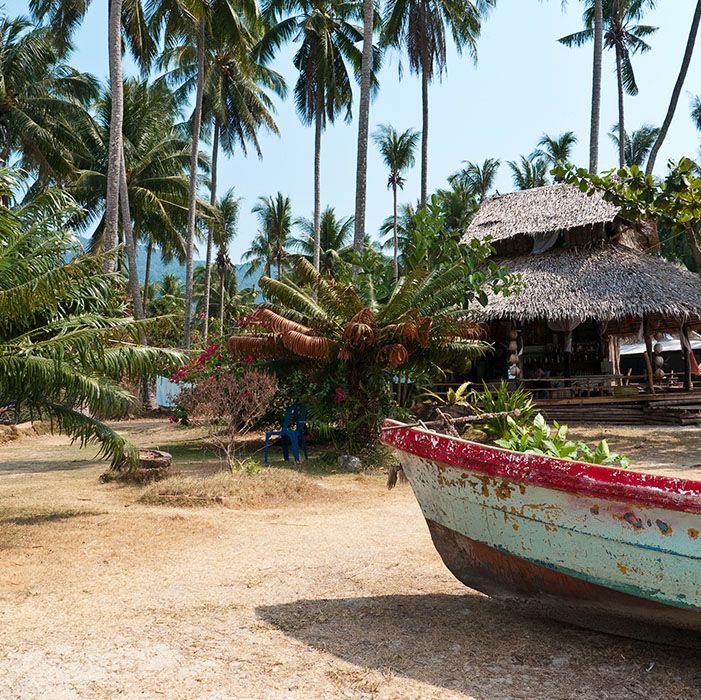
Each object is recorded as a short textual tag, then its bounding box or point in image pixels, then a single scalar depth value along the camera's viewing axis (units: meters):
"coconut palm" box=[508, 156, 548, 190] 39.75
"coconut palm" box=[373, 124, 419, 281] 39.34
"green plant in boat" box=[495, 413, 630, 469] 4.49
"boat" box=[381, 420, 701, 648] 3.26
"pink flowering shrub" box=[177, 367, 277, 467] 9.79
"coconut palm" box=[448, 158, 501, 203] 41.62
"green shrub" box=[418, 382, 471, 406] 11.53
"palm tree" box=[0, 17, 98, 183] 22.50
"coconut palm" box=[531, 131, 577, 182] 38.91
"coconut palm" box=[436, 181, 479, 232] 38.91
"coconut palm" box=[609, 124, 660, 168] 40.41
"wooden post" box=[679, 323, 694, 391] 18.11
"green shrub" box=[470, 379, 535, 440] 8.84
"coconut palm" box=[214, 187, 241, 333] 38.42
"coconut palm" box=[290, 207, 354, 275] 41.66
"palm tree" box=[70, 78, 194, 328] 26.25
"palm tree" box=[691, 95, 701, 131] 40.47
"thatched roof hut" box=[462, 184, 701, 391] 16.91
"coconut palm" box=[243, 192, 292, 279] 41.41
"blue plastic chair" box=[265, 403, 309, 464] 11.80
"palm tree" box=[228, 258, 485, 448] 10.51
